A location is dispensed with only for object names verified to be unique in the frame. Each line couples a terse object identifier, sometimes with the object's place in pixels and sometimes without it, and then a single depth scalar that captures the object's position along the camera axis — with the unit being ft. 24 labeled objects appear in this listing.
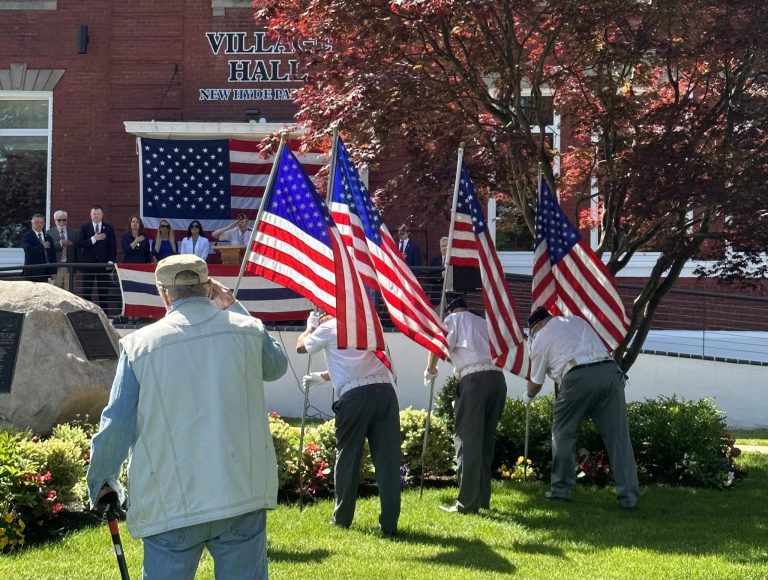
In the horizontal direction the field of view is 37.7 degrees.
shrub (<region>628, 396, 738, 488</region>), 34.81
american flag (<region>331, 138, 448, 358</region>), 28.32
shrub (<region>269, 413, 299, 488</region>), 31.19
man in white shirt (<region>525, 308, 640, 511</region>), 30.66
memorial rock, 32.99
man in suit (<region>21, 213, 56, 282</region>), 54.37
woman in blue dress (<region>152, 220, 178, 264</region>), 56.18
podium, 51.26
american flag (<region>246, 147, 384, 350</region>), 25.93
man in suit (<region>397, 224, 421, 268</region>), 54.75
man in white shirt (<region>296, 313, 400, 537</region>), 26.91
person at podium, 57.62
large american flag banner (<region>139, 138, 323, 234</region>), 61.16
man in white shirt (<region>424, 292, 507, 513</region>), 29.58
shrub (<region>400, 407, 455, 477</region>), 34.53
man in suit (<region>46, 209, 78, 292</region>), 55.93
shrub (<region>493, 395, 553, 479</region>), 35.73
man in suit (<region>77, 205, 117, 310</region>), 54.08
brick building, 63.82
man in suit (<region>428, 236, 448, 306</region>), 52.11
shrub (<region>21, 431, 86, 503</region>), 27.58
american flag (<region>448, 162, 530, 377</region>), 30.09
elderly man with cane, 15.80
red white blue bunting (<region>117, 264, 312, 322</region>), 50.44
